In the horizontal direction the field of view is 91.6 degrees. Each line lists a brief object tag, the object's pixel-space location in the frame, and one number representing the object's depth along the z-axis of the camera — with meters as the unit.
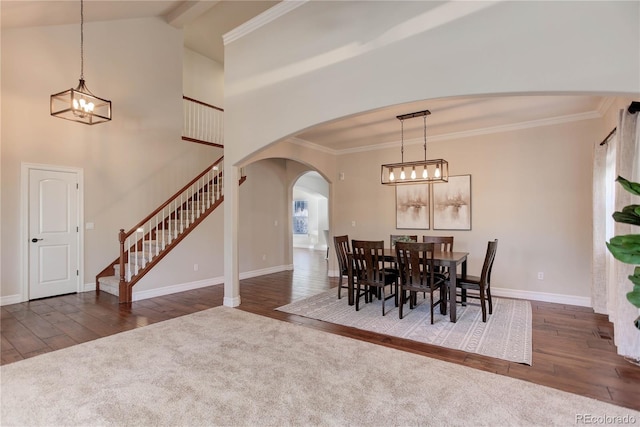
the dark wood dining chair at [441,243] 4.82
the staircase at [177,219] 5.16
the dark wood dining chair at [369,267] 4.32
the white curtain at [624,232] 2.91
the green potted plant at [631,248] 1.65
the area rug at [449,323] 3.22
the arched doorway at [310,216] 12.79
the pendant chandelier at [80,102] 3.97
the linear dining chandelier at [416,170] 4.62
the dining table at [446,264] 3.94
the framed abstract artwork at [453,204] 5.72
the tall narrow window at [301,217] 14.46
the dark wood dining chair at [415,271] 3.88
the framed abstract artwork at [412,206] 6.15
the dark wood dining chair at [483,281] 3.97
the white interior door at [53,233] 5.02
